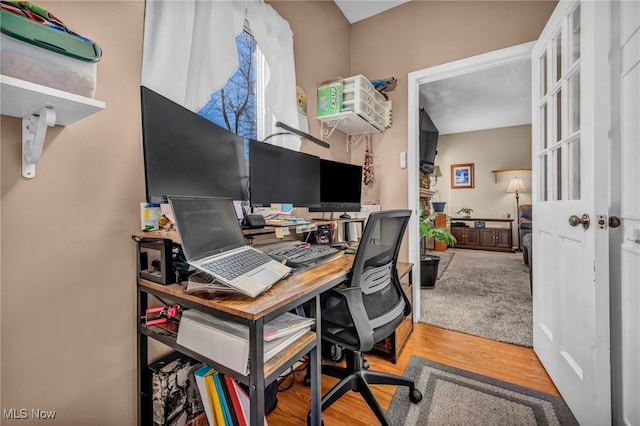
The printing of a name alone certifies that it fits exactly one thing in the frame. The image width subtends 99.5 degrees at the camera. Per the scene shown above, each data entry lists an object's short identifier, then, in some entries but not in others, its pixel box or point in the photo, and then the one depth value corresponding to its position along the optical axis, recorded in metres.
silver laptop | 0.77
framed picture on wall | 6.07
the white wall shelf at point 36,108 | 0.63
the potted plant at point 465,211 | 6.07
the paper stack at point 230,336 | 0.75
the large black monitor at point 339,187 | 1.82
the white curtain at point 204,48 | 1.09
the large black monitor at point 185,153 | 0.86
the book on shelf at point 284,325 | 0.83
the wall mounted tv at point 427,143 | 3.88
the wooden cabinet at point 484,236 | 5.46
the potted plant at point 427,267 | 3.04
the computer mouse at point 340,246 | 1.56
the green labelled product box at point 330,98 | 2.03
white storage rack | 2.02
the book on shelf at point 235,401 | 0.94
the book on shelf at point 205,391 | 0.97
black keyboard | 1.12
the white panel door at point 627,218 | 0.97
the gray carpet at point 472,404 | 1.21
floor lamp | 5.39
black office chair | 1.07
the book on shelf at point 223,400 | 0.96
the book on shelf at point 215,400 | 0.96
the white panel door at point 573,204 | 1.05
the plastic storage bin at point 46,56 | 0.61
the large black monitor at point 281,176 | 1.33
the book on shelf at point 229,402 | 0.95
